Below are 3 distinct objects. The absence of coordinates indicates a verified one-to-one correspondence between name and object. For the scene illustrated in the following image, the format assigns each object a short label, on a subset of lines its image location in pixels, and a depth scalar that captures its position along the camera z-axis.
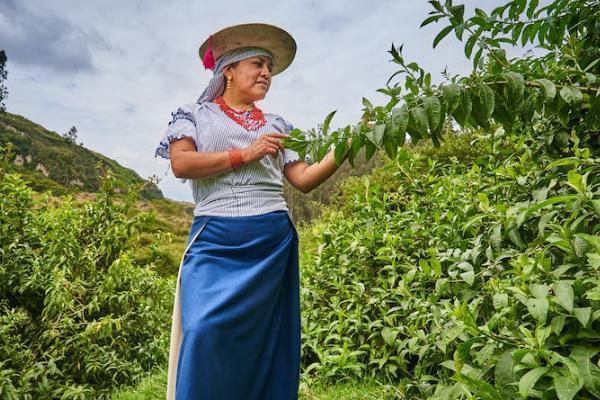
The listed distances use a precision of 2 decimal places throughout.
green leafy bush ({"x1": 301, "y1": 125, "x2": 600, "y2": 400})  1.21
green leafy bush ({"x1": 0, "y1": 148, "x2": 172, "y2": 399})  3.22
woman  1.74
